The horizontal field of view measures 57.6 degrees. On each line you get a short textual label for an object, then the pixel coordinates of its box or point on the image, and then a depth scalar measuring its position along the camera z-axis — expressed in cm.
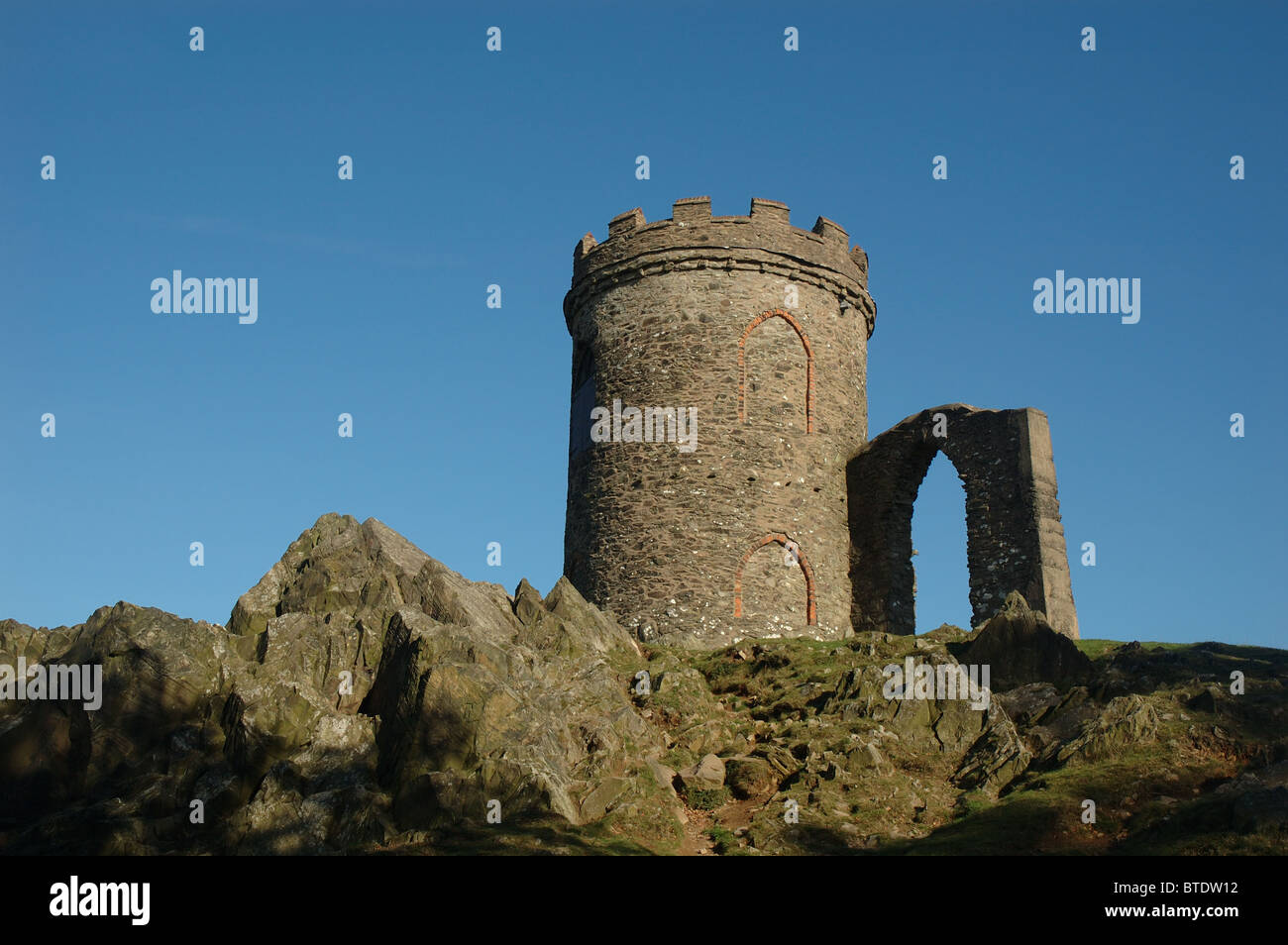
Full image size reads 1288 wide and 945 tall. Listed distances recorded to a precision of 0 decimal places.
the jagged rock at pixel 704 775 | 1870
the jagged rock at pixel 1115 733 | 1736
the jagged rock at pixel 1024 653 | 2098
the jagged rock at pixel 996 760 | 1794
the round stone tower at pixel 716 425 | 2808
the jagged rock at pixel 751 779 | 1855
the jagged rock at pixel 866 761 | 1842
